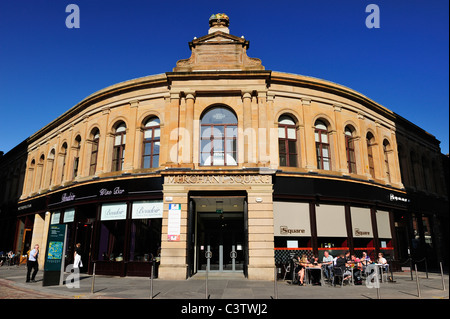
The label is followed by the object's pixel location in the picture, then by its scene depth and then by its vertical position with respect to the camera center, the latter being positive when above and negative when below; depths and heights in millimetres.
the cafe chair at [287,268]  15054 -1859
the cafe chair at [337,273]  13266 -1866
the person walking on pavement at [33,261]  14188 -1413
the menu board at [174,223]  15586 +432
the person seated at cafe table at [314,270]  13370 -1883
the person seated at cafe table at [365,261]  15219 -1528
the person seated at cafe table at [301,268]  13473 -1701
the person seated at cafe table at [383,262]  15312 -1594
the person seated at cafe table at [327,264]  13945 -1542
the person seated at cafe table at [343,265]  13430 -1556
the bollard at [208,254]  16638 -1312
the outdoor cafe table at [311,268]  13078 -1769
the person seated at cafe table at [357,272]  13938 -1913
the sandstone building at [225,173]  16234 +3474
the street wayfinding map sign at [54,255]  12844 -1048
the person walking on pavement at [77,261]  14367 -1437
